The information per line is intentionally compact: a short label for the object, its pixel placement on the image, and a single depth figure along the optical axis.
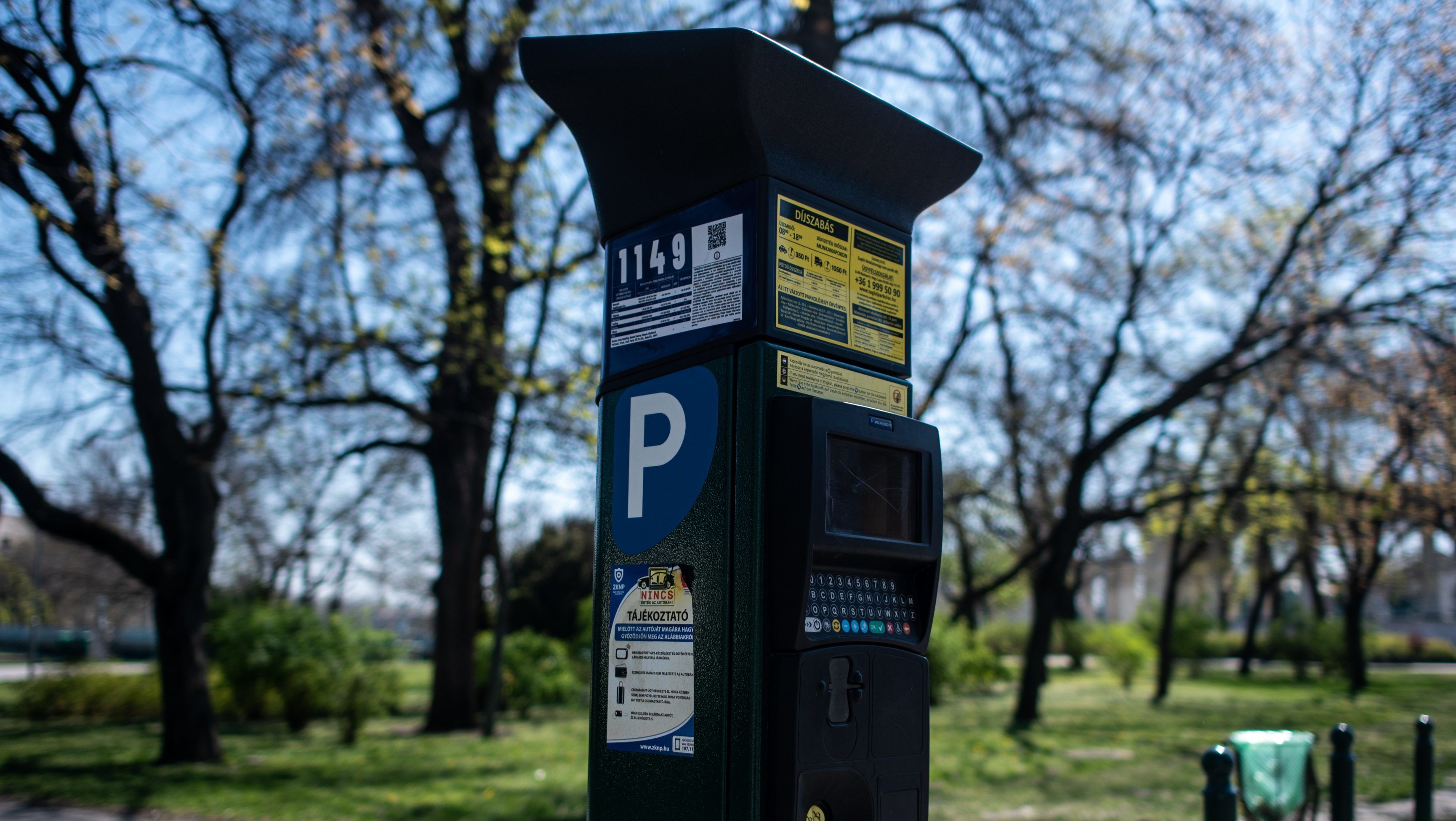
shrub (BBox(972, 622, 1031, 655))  32.50
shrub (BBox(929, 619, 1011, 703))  18.39
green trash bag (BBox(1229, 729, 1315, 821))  5.46
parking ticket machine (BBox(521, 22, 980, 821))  2.37
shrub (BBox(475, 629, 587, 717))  15.66
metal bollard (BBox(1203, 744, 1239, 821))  3.82
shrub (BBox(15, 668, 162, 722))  14.36
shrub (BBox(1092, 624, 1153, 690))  23.39
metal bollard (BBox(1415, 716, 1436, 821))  5.94
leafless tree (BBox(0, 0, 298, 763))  8.85
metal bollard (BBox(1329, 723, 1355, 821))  5.16
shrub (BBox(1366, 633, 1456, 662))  33.59
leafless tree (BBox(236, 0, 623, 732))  8.72
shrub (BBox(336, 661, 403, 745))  11.98
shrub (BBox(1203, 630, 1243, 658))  37.31
